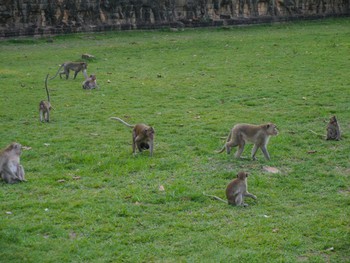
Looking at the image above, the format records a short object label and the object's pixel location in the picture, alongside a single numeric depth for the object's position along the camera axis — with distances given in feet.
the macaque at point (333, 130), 38.17
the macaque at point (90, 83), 59.72
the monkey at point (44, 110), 46.09
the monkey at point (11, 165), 31.32
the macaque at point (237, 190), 27.84
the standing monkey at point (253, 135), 34.19
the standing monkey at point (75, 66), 66.23
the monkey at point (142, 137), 35.53
